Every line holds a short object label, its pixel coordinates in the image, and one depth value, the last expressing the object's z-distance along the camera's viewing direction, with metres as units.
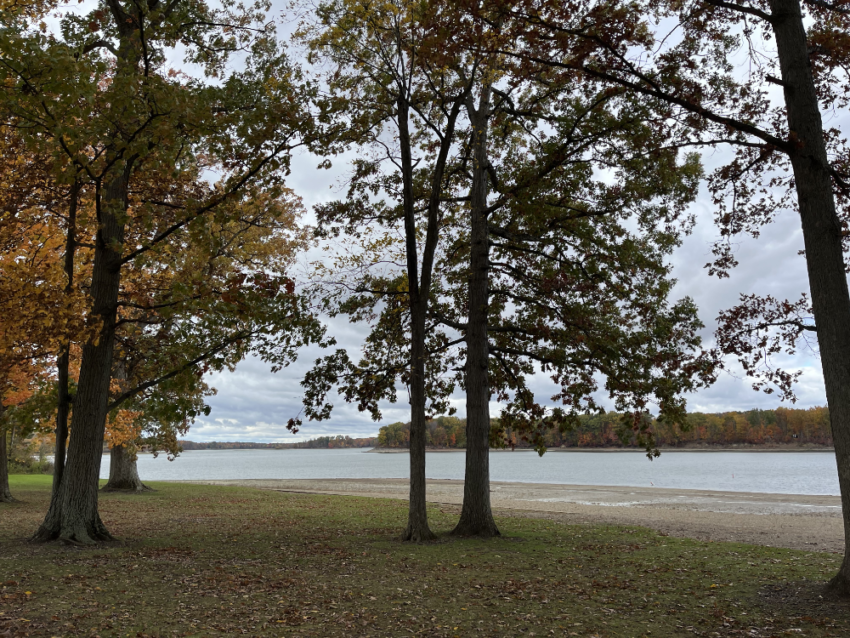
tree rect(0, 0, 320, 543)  7.77
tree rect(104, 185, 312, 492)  9.72
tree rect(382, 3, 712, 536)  11.52
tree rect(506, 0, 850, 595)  6.95
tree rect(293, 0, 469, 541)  11.66
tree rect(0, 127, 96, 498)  9.50
